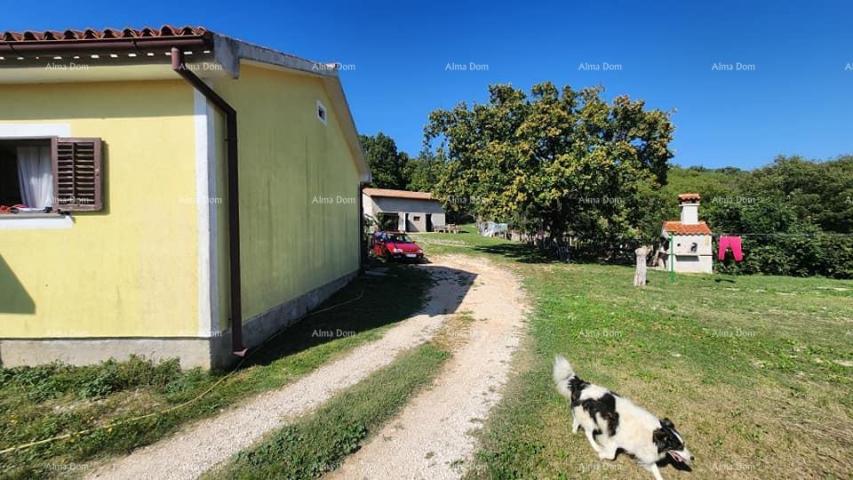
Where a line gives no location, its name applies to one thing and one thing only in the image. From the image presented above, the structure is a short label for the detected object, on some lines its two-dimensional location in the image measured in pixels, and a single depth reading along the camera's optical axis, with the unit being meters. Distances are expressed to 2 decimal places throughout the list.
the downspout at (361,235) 14.53
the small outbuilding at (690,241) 17.31
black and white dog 3.29
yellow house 5.25
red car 18.19
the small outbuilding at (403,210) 41.16
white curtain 5.50
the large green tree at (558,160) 18.03
